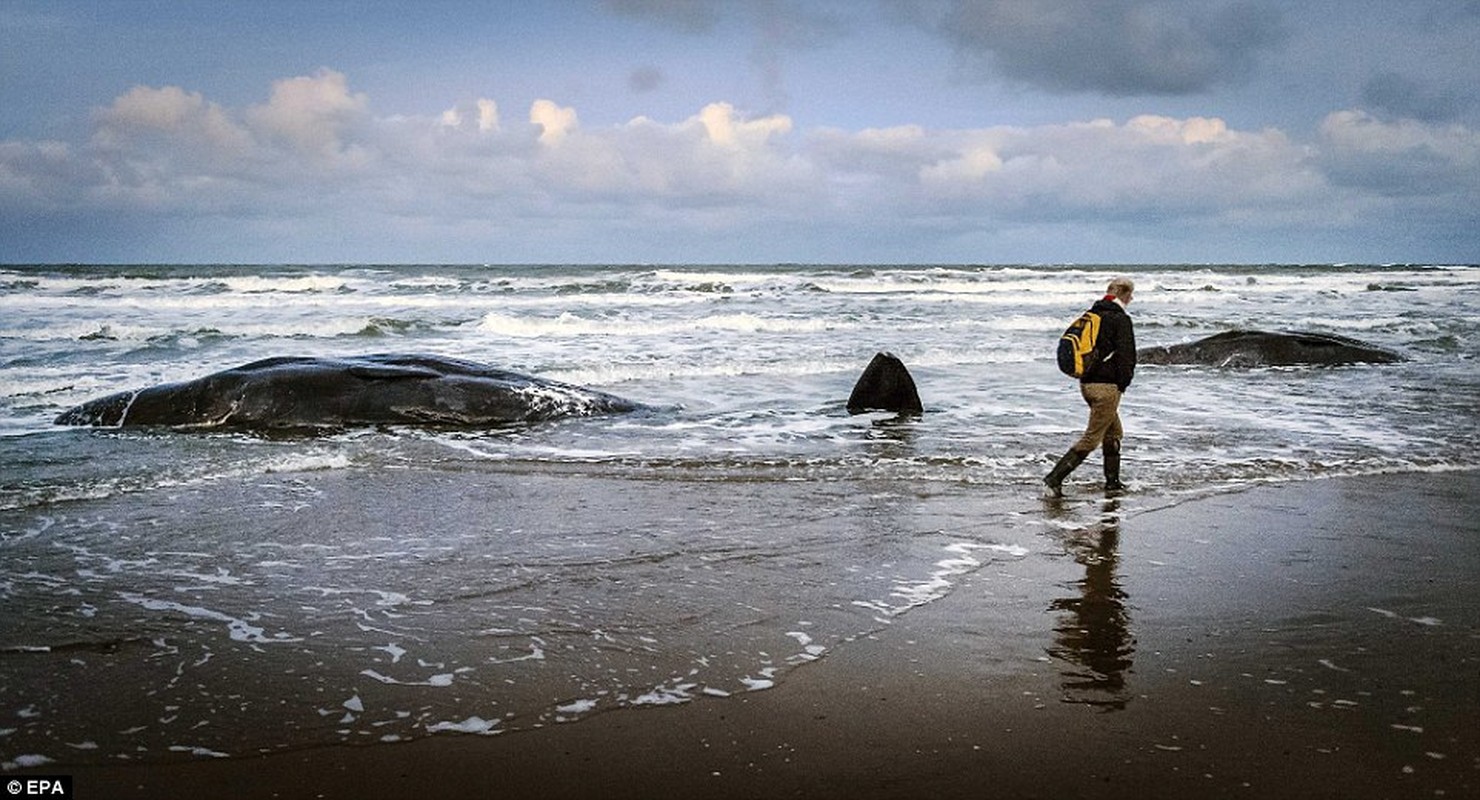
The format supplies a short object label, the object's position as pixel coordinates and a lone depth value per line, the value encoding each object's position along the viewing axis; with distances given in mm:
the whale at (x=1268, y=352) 16688
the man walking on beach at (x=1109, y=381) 7453
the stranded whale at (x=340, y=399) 10148
